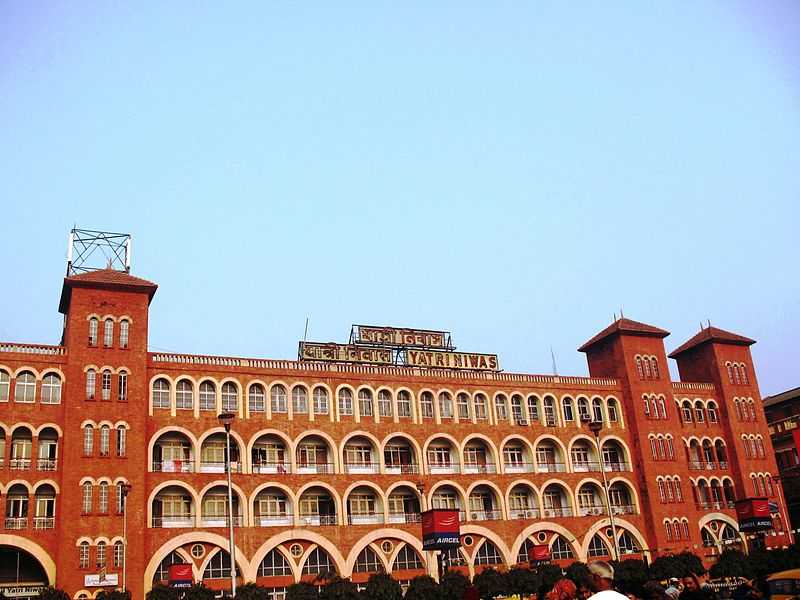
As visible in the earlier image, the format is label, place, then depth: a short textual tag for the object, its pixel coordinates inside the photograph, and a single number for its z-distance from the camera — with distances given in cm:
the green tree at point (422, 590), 4466
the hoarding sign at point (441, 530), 5464
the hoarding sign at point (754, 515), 7188
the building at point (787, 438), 8462
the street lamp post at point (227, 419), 3944
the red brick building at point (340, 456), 5428
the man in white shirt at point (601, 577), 1152
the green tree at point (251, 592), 4362
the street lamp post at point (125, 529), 5163
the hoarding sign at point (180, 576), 5169
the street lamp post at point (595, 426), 4928
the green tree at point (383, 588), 4778
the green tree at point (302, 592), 4381
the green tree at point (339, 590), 4472
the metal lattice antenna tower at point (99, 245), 6222
